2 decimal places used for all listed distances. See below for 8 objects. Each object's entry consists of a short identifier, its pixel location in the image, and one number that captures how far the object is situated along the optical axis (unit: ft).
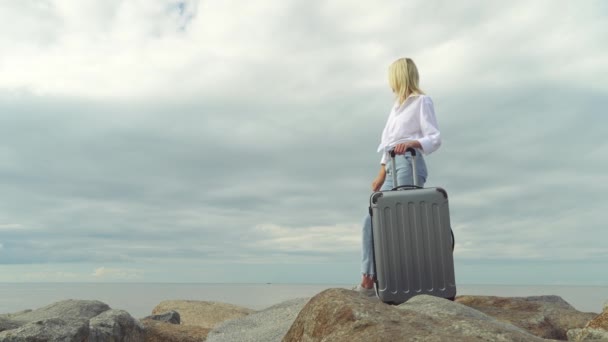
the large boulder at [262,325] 17.84
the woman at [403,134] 19.12
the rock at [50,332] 17.58
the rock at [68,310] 25.12
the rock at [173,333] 25.00
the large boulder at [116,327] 20.86
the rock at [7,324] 20.80
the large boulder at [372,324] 9.73
